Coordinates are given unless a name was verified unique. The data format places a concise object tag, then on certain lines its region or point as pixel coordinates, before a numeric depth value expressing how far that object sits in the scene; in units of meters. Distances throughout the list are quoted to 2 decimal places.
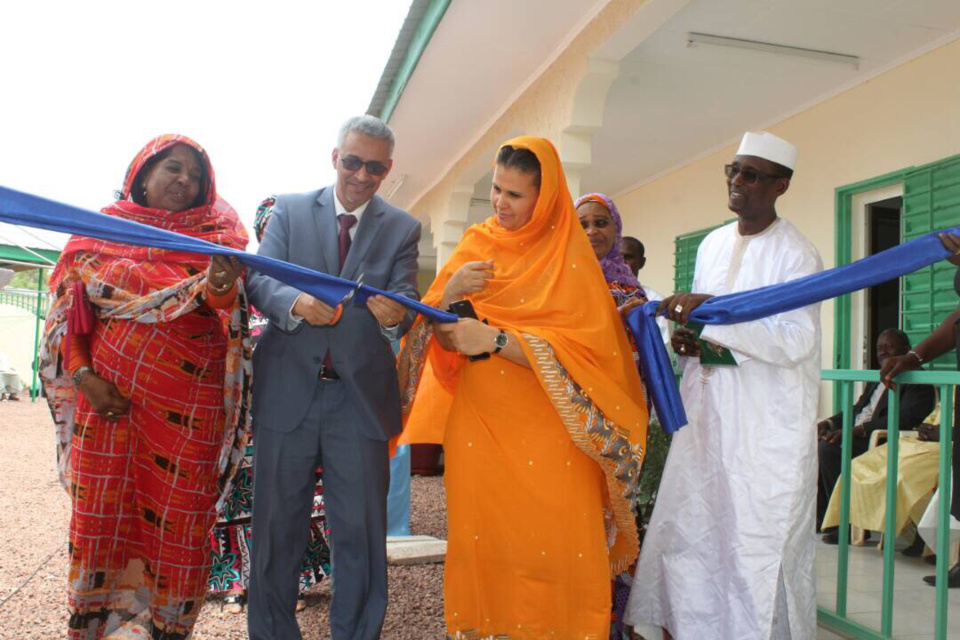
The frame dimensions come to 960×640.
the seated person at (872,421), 5.30
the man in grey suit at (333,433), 2.52
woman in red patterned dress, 2.56
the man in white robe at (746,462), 2.55
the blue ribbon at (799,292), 2.45
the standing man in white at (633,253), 5.11
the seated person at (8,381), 17.33
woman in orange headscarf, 2.45
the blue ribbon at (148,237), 2.10
